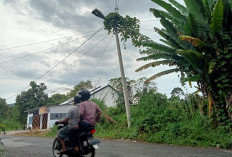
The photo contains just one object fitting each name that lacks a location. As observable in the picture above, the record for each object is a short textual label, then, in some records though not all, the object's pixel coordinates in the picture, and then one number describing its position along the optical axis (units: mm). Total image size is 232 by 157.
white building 25141
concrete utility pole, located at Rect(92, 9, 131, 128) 10094
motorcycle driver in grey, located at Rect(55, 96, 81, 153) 4012
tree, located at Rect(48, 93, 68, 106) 45344
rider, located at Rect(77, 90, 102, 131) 4032
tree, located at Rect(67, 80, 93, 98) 40419
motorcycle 4008
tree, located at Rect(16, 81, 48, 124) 41281
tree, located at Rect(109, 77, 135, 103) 16062
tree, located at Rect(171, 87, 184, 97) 14402
